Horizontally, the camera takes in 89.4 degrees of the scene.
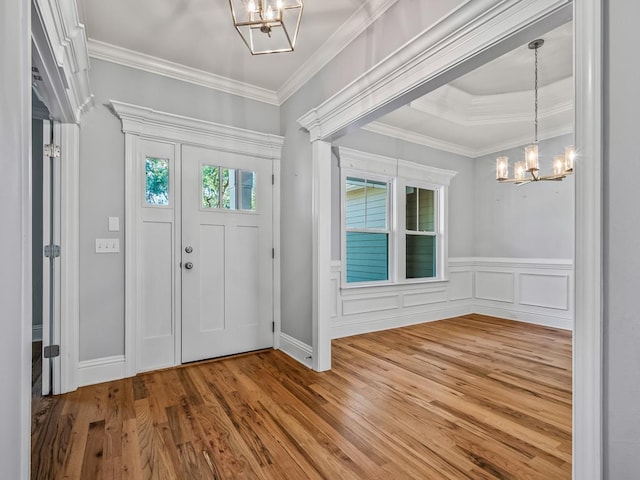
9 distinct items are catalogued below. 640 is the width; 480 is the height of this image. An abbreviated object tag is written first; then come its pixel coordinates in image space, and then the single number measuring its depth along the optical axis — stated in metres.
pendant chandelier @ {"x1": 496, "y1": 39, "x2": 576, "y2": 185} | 3.29
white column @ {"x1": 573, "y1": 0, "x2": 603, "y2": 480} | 1.16
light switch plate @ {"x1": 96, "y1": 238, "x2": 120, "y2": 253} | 2.64
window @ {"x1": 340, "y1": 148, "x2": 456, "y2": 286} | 4.21
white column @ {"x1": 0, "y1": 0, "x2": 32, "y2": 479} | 0.93
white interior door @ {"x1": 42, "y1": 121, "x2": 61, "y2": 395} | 2.42
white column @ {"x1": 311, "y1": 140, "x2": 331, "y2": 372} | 2.92
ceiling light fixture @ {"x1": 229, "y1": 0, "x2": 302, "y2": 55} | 1.47
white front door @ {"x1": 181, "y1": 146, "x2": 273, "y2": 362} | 3.05
